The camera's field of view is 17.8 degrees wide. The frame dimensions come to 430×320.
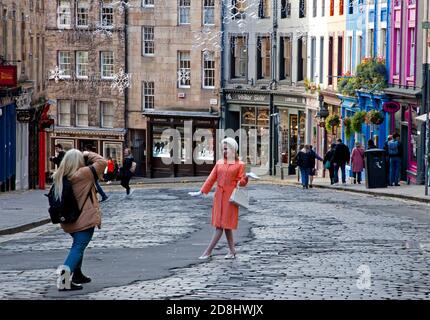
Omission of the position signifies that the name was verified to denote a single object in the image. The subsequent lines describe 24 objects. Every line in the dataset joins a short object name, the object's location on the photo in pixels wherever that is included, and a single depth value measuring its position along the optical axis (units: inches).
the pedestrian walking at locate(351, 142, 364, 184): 1804.9
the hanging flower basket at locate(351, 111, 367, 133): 1937.9
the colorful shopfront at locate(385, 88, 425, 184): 1716.3
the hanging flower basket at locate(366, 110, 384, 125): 1870.1
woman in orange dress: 729.0
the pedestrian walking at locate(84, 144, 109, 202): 612.7
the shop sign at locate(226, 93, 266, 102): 2593.5
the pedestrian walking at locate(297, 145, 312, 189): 1718.8
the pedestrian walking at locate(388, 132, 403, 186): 1695.4
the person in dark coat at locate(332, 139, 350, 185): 1808.6
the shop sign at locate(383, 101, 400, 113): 1827.0
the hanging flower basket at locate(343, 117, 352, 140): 2004.2
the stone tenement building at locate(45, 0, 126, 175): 2709.2
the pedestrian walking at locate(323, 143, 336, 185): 1824.6
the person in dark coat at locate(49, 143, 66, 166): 1150.7
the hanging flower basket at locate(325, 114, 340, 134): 2114.9
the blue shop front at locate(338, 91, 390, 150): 1958.7
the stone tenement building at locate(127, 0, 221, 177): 2637.8
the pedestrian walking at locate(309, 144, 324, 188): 1729.7
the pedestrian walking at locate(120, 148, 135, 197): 1578.5
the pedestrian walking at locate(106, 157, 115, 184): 2350.8
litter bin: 1632.6
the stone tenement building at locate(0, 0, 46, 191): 1701.5
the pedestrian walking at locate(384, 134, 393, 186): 1643.7
